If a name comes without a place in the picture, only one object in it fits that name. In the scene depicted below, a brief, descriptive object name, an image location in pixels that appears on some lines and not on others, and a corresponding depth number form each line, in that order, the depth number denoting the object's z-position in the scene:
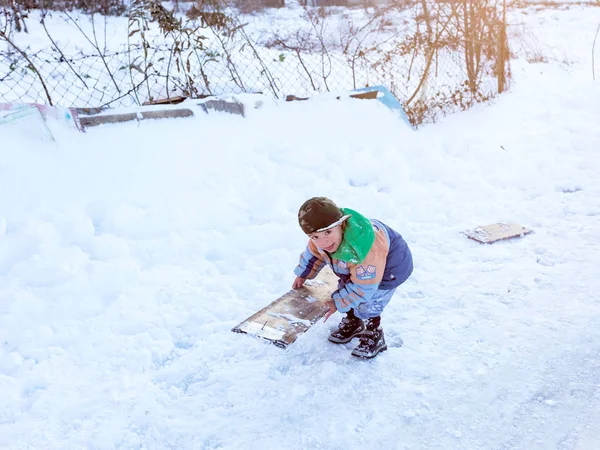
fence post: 6.26
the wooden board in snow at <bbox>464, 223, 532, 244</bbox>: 3.48
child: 2.04
